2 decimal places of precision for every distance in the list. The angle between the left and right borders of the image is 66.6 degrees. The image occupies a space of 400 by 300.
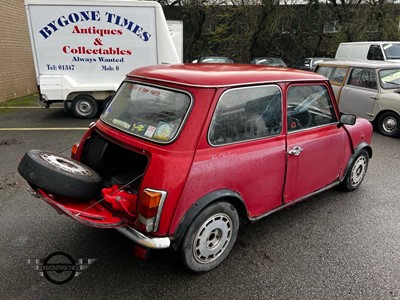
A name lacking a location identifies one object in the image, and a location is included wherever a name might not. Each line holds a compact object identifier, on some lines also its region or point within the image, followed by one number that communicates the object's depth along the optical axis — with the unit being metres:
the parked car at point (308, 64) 15.55
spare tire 2.33
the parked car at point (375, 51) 11.34
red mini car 2.32
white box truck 7.42
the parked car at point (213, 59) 14.44
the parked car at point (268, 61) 15.91
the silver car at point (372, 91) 6.91
